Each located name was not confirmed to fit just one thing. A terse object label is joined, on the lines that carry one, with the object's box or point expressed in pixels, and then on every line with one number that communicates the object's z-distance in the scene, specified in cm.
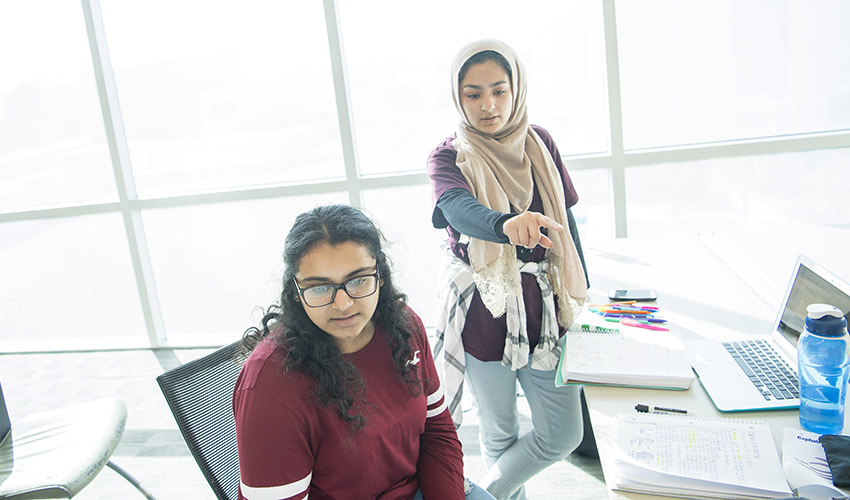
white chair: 176
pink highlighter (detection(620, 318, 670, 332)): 163
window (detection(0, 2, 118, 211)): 339
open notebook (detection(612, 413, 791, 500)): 102
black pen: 126
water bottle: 108
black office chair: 131
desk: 132
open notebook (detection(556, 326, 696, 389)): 137
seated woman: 114
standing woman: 168
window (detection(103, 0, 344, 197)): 321
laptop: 127
